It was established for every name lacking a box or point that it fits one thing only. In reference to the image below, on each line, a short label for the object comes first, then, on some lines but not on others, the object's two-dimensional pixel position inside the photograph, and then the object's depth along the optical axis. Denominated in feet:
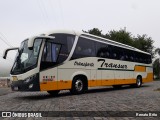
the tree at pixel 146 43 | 85.29
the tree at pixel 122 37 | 76.88
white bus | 20.03
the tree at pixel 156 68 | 104.02
